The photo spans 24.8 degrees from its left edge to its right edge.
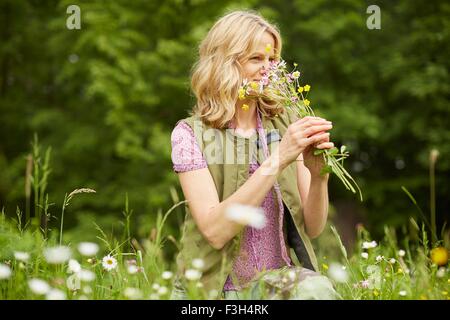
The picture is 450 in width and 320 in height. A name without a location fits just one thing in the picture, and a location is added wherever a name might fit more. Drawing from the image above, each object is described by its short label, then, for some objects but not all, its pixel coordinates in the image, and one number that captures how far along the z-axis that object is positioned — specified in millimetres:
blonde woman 2398
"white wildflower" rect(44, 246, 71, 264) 2200
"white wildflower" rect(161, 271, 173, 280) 2234
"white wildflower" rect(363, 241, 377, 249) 2573
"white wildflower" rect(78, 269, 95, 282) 2144
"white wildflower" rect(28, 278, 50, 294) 2058
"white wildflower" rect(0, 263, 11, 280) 2074
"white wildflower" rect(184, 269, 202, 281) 2084
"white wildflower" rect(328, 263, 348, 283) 2139
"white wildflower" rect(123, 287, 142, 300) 2093
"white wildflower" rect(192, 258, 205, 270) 2093
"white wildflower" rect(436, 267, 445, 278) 2301
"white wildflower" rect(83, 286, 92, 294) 2183
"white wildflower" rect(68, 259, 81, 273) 2188
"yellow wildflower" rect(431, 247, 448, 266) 2409
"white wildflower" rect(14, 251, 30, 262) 2170
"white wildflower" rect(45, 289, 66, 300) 2055
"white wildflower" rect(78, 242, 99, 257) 2201
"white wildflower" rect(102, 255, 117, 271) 2348
